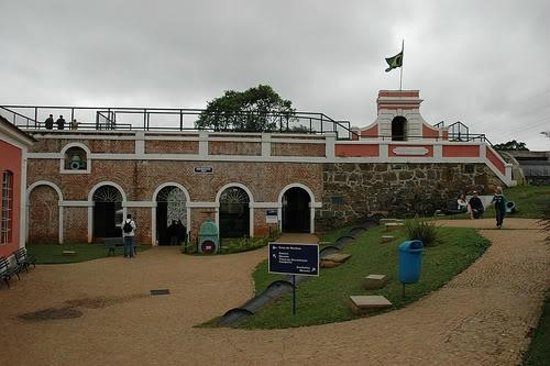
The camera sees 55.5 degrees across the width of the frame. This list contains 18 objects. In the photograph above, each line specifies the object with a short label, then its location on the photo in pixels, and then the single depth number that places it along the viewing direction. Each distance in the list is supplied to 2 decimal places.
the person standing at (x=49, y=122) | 25.25
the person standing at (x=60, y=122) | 25.33
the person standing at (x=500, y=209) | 15.99
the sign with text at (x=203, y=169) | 24.91
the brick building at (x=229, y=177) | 24.39
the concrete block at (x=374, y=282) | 10.39
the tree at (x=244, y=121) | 26.44
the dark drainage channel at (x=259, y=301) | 9.67
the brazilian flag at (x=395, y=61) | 31.97
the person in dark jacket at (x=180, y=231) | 25.62
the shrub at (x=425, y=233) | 13.52
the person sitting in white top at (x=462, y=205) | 23.87
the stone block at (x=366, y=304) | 8.83
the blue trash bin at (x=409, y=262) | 9.51
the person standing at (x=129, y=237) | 19.39
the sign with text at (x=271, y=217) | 25.08
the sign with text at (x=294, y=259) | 9.42
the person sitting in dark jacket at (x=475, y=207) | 20.88
